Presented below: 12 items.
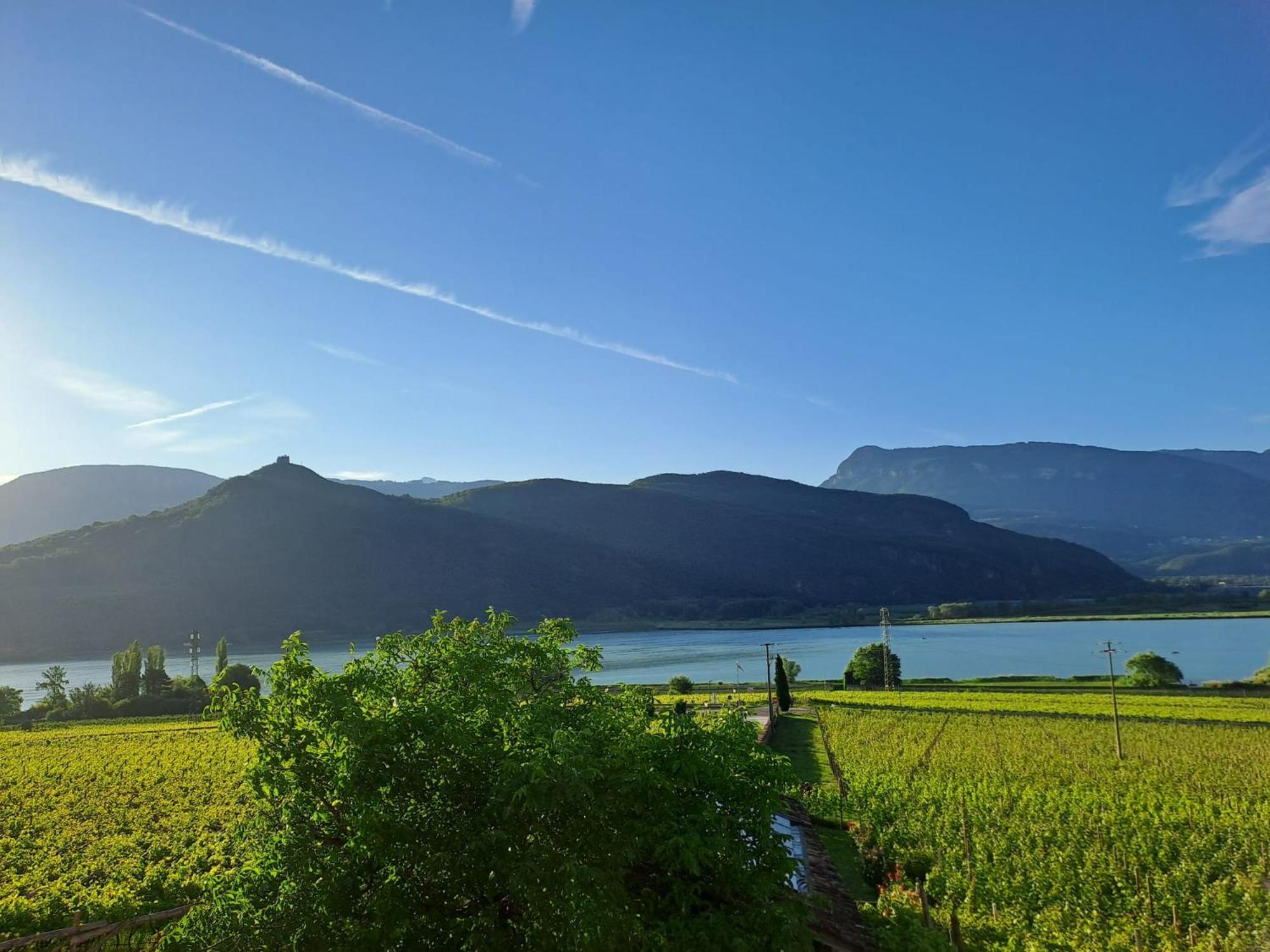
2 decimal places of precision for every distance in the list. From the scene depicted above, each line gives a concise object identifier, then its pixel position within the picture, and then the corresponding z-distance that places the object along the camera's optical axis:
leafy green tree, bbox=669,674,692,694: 77.12
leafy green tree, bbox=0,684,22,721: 80.81
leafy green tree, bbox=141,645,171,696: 85.69
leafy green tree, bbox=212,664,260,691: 83.56
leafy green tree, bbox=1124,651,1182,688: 74.56
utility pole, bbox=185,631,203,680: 99.56
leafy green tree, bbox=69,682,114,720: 78.31
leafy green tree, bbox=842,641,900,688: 85.31
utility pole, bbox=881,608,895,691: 80.25
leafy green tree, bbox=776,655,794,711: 63.78
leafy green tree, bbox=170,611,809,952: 9.60
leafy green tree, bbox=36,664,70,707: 84.44
